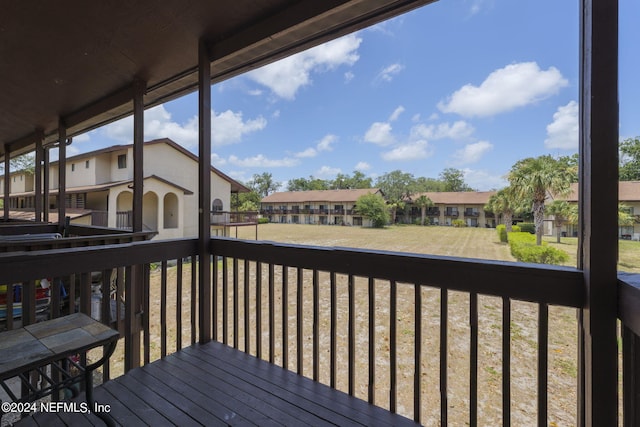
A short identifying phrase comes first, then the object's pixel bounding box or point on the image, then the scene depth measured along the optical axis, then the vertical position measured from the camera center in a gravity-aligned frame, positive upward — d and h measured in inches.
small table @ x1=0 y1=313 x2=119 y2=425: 41.9 -21.2
